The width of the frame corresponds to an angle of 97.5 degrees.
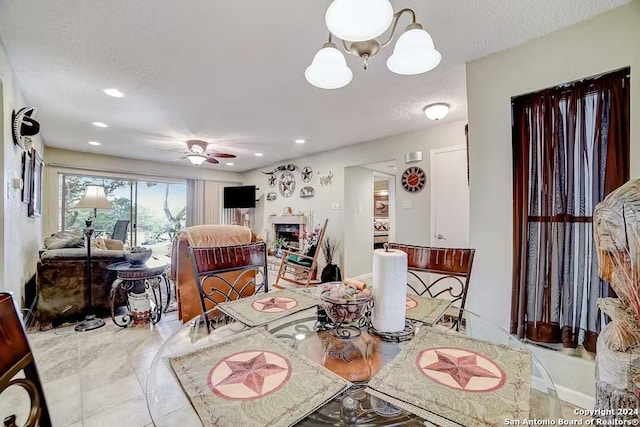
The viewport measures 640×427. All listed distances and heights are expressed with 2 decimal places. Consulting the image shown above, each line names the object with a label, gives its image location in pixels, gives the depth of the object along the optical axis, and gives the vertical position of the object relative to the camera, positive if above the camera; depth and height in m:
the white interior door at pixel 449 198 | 3.39 +0.21
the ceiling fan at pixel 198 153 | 4.39 +0.98
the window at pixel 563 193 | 1.64 +0.14
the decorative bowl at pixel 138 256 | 2.84 -0.42
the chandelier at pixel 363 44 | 1.02 +0.72
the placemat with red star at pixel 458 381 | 0.64 -0.45
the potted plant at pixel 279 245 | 5.87 -0.65
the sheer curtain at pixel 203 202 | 6.78 +0.30
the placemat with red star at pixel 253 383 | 0.63 -0.45
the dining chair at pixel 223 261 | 1.51 -0.28
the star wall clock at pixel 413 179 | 3.76 +0.48
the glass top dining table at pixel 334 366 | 0.77 -0.53
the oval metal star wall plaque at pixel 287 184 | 5.89 +0.66
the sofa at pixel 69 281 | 2.73 -0.68
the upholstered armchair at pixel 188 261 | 2.64 -0.45
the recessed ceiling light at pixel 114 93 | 2.62 +1.16
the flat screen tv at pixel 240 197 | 6.77 +0.43
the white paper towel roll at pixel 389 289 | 1.03 -0.28
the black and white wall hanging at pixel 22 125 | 2.34 +0.78
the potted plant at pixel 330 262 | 4.72 -0.85
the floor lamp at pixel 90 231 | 2.75 -0.17
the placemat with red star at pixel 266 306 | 1.22 -0.44
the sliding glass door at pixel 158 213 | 6.16 +0.03
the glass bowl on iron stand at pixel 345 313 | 1.03 -0.37
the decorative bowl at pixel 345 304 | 1.03 -0.33
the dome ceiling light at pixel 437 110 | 2.90 +1.09
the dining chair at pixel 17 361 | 0.66 -0.37
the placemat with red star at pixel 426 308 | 1.26 -0.46
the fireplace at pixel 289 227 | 5.61 -0.27
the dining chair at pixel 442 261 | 1.62 -0.28
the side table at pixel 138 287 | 2.75 -0.77
